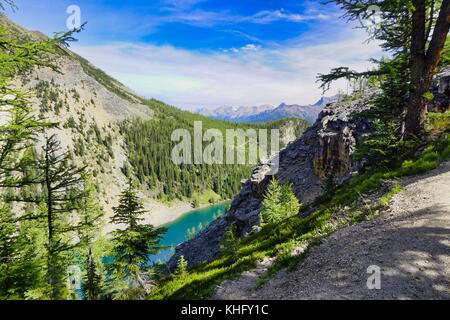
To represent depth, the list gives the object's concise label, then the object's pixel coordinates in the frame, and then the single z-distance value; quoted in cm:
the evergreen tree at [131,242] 2141
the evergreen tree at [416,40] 1384
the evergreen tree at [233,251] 1474
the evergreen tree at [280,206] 3978
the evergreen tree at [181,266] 2845
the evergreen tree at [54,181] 1662
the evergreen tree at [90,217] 2708
